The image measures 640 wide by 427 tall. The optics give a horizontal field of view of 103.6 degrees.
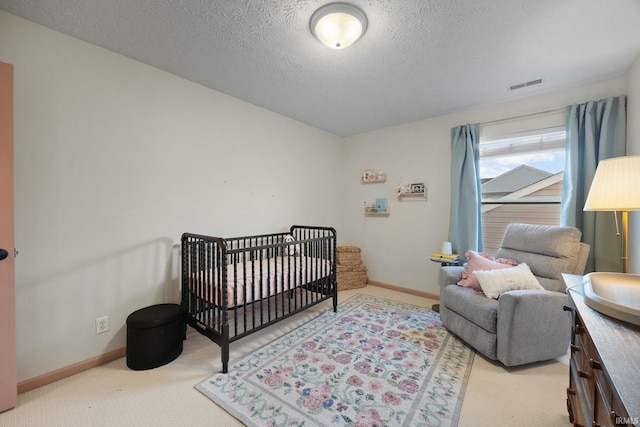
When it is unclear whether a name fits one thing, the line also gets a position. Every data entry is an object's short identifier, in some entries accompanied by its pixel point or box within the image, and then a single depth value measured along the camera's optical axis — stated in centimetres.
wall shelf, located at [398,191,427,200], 335
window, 258
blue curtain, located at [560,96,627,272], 215
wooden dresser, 54
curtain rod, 248
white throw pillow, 197
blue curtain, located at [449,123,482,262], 287
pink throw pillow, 221
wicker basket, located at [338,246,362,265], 367
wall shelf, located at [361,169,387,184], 368
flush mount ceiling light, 144
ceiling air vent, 230
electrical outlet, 185
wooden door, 138
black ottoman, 177
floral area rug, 141
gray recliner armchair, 176
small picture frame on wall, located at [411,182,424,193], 334
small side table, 276
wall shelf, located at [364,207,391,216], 367
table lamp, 128
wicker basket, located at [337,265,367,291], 357
